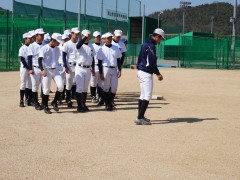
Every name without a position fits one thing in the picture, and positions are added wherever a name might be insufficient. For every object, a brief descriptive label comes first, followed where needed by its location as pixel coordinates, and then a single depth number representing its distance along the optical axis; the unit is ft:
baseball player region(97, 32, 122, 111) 37.50
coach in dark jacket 30.50
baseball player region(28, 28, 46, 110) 35.81
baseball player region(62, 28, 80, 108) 36.65
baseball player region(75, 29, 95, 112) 35.50
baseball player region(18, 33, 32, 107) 36.99
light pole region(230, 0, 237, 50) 137.03
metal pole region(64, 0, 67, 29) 103.94
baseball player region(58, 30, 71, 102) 38.30
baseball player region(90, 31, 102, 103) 41.18
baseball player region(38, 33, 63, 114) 34.68
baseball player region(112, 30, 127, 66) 40.37
